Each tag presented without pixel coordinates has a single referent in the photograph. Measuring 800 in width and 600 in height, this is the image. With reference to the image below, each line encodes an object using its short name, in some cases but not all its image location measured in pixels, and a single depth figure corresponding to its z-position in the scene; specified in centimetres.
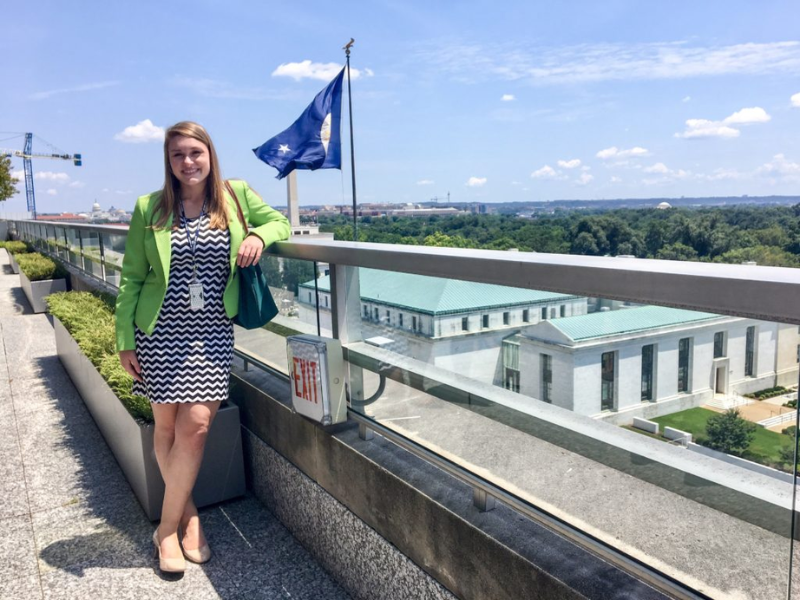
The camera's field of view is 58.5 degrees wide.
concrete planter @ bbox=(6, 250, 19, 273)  1791
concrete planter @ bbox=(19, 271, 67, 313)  1131
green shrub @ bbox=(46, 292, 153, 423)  417
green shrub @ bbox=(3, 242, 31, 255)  1849
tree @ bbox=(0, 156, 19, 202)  4844
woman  313
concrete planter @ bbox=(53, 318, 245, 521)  386
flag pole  2308
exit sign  324
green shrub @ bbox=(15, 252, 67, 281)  1159
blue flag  2109
